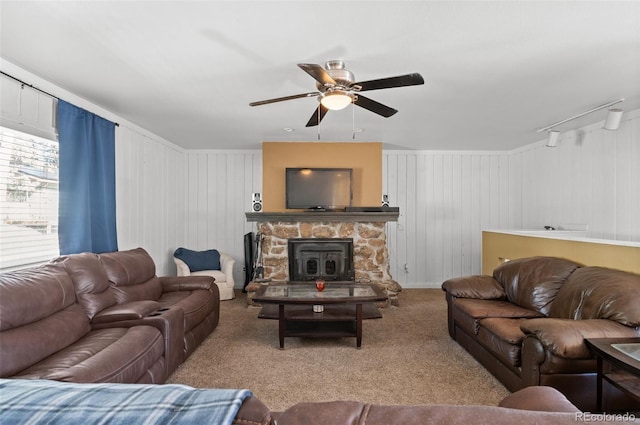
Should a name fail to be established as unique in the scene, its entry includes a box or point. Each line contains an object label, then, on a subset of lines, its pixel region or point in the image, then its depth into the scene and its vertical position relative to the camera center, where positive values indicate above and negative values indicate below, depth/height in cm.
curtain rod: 253 +100
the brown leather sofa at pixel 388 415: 57 -37
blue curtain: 306 +26
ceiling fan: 219 +86
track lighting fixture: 344 +96
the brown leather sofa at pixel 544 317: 212 -86
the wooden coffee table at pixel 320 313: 335 -112
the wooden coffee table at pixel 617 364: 176 -84
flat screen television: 524 +33
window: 262 +7
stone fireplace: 515 -52
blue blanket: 54 -34
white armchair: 515 -103
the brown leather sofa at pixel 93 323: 190 -85
